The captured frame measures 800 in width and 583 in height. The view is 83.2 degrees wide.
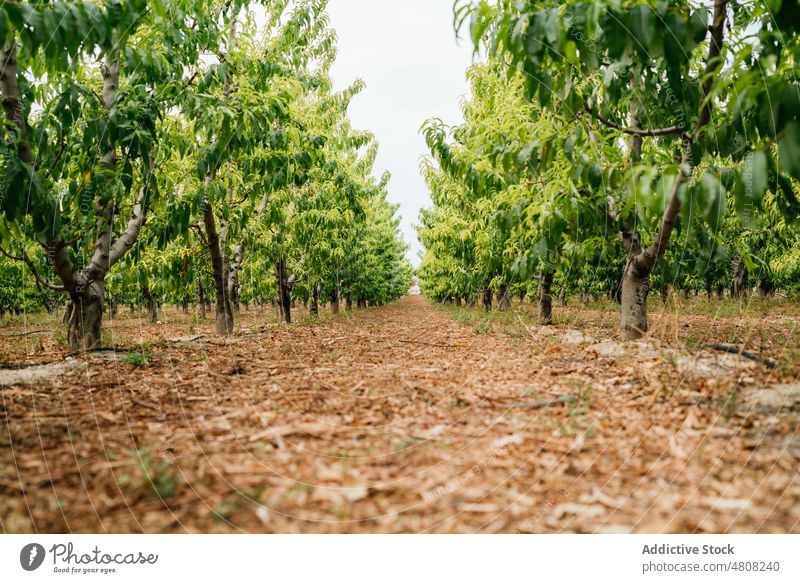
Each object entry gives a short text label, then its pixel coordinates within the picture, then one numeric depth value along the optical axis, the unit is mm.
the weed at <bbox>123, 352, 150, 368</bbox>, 4559
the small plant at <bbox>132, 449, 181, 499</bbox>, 1828
